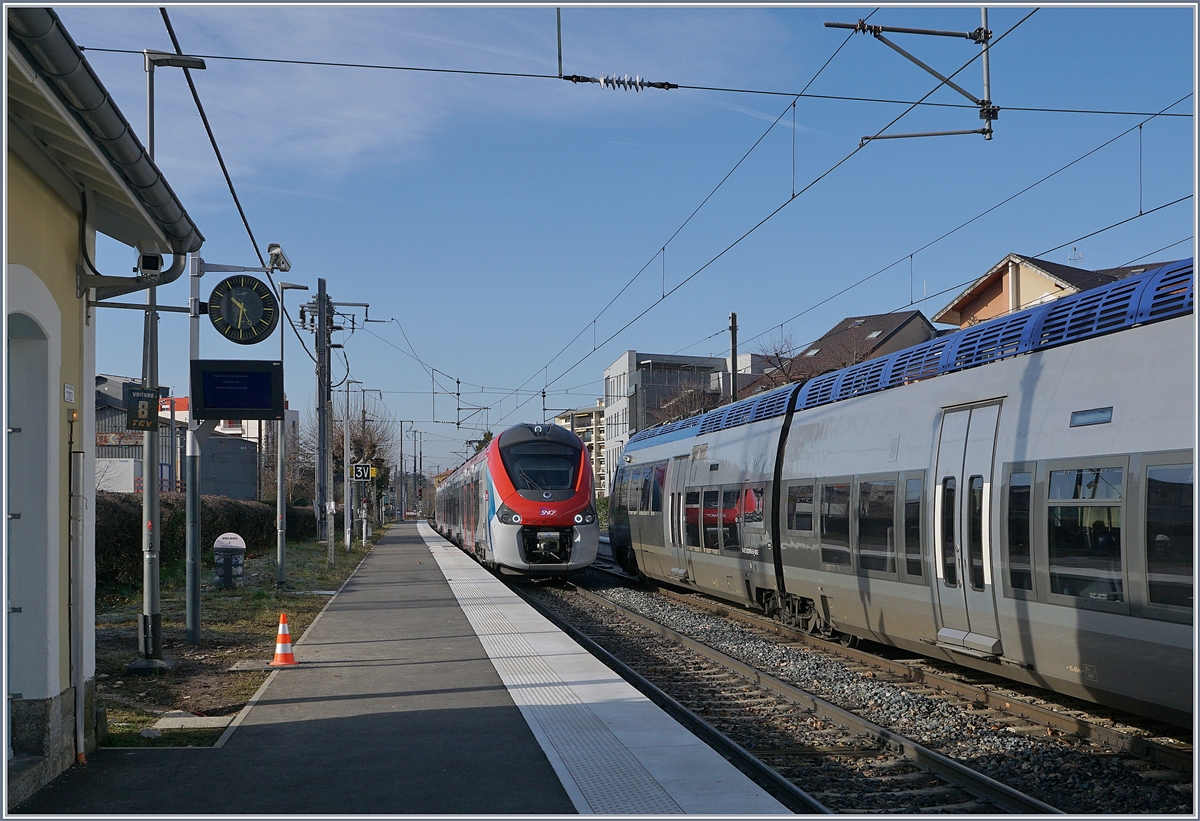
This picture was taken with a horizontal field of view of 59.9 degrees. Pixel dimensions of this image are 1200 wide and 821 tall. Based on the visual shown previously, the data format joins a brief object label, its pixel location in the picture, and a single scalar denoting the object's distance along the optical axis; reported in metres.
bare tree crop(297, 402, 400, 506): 63.91
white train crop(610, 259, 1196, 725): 6.96
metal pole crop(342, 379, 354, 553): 33.88
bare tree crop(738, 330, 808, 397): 42.81
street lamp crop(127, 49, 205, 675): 11.46
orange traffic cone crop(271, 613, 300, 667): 11.54
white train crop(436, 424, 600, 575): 21.83
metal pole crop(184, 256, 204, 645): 13.02
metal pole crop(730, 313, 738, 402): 29.53
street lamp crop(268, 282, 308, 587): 21.73
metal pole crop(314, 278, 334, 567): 33.00
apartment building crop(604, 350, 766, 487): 73.36
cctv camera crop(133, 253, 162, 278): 8.20
